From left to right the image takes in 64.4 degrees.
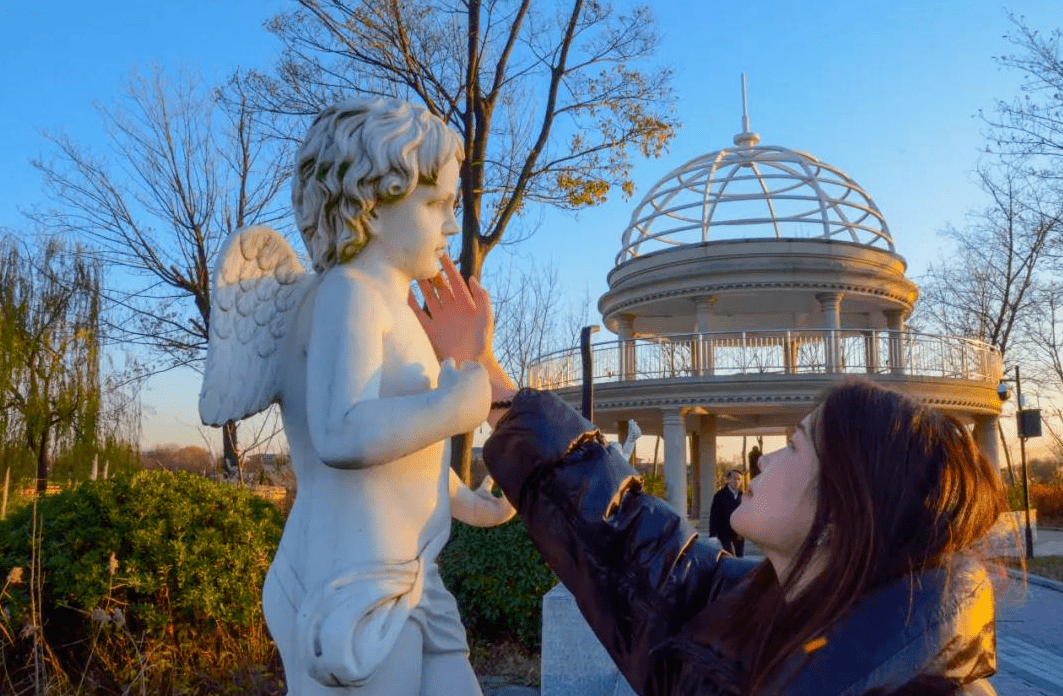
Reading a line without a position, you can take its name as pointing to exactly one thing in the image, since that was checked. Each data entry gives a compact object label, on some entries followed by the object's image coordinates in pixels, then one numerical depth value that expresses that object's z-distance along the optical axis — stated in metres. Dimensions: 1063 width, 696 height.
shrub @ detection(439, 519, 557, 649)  6.60
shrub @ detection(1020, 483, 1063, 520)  27.02
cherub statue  1.56
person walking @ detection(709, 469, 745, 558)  11.93
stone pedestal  5.23
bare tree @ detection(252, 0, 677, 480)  10.97
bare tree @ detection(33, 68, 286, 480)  15.72
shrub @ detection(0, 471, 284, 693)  4.74
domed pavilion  17.28
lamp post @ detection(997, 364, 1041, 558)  16.25
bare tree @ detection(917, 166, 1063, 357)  27.20
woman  1.07
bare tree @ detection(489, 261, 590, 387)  21.00
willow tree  23.34
